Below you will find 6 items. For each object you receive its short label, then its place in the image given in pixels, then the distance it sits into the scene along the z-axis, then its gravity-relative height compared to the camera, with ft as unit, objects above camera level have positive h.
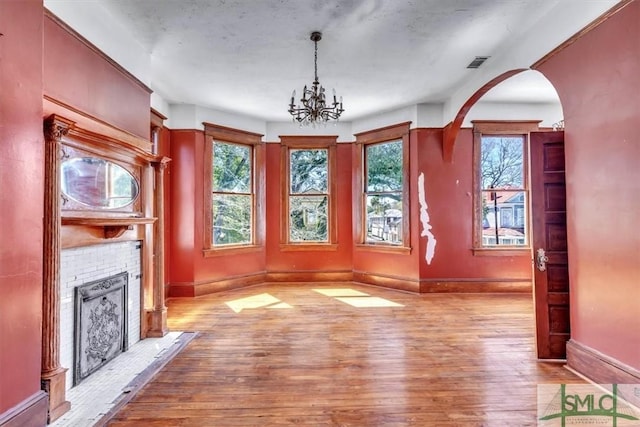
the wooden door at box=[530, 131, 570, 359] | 9.43 -0.66
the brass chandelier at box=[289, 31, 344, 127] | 10.49 +3.54
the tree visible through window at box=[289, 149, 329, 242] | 20.39 +1.52
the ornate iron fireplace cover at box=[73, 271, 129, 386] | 8.13 -2.60
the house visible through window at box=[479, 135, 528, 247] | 17.61 +1.43
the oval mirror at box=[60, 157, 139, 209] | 7.77 +1.03
